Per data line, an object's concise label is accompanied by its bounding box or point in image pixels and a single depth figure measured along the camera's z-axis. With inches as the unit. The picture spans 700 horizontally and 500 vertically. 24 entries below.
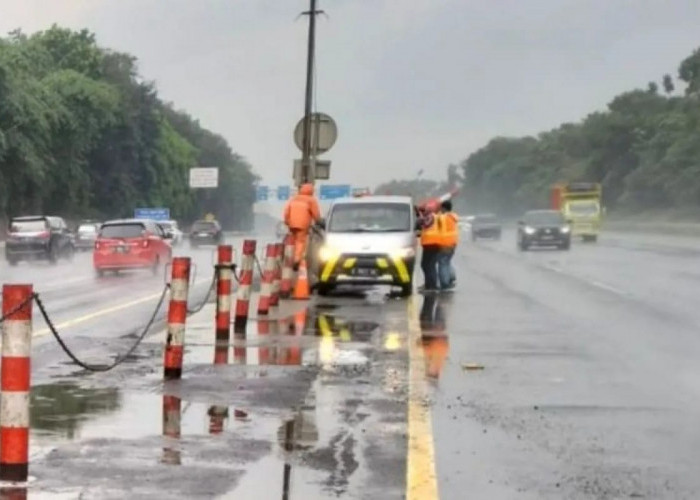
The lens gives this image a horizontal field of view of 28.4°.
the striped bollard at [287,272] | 896.3
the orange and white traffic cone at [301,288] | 902.4
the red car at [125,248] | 1457.9
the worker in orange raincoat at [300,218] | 912.3
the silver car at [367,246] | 984.3
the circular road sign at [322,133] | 1025.5
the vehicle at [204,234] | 2920.8
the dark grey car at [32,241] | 1876.2
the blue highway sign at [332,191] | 3528.5
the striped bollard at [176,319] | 456.4
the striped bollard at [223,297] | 585.3
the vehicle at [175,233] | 2659.9
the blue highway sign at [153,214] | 3515.8
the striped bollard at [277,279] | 797.2
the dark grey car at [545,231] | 2292.1
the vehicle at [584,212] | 2775.6
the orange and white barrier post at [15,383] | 294.2
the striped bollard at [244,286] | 652.1
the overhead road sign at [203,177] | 4586.6
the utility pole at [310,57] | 1158.3
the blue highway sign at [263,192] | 4840.1
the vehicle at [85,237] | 2650.1
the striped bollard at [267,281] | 757.3
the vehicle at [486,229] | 3415.4
